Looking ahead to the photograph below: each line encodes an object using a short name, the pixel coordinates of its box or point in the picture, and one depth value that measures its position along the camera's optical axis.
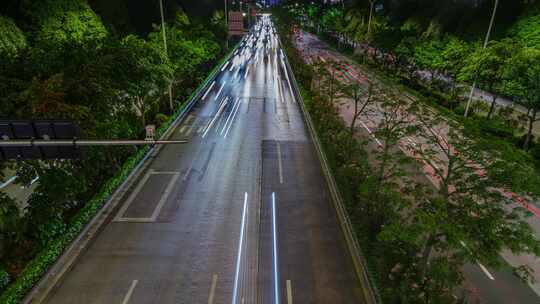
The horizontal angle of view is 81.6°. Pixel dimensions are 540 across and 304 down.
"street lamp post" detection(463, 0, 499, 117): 25.34
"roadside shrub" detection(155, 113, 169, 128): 27.11
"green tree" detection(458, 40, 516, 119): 23.77
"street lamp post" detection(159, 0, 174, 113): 26.12
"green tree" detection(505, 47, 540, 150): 20.36
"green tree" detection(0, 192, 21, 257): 10.93
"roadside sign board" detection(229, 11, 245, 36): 50.19
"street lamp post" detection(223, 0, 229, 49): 61.18
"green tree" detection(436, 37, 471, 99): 29.27
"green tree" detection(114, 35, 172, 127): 17.98
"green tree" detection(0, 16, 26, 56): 23.27
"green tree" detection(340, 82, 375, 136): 20.21
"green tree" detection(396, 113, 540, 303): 7.72
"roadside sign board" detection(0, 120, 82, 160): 6.64
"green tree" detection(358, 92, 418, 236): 11.40
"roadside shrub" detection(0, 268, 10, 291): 10.95
